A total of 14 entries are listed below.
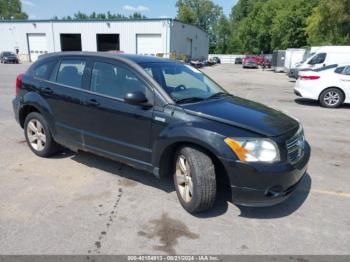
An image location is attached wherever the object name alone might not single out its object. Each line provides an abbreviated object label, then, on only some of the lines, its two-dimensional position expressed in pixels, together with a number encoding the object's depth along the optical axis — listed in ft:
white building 130.82
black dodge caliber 10.67
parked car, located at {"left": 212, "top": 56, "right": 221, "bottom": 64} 213.36
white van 60.13
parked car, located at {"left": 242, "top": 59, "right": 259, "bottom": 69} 148.36
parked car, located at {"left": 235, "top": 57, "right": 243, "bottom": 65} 224.84
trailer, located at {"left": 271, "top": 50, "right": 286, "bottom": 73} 111.55
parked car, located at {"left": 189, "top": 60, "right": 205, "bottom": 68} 140.48
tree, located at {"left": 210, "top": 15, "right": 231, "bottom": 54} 335.90
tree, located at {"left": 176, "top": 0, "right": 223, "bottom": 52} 325.58
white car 34.68
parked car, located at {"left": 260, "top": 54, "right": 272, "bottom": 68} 153.70
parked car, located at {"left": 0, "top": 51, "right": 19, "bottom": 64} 125.29
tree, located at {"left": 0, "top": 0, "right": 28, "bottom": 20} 353.72
